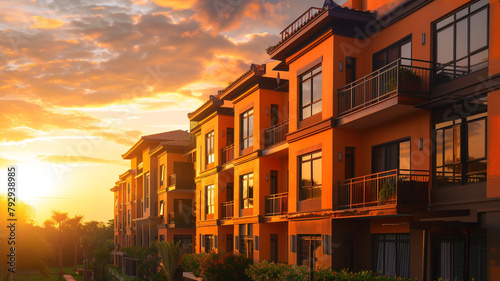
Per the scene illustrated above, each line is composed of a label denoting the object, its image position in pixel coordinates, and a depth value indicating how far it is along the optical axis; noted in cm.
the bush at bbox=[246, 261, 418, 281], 1816
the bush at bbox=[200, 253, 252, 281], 2919
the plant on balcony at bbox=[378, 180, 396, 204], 1795
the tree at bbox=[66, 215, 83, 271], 9544
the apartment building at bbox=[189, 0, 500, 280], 1608
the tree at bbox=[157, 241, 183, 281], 3919
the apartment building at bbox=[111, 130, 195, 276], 5103
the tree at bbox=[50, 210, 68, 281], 8962
